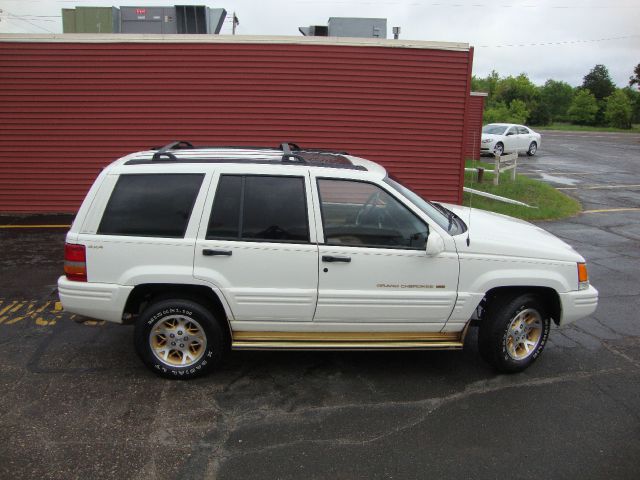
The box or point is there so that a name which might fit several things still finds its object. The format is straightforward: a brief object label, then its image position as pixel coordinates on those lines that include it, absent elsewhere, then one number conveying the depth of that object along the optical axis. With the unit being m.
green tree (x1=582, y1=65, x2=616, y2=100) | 63.06
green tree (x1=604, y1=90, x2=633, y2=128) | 54.31
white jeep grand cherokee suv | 4.28
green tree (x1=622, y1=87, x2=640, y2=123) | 57.99
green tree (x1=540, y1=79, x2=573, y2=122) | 64.50
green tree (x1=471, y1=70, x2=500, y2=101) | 58.12
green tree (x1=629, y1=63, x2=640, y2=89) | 61.44
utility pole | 21.00
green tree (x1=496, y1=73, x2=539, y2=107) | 55.31
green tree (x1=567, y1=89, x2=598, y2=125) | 58.22
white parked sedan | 25.09
